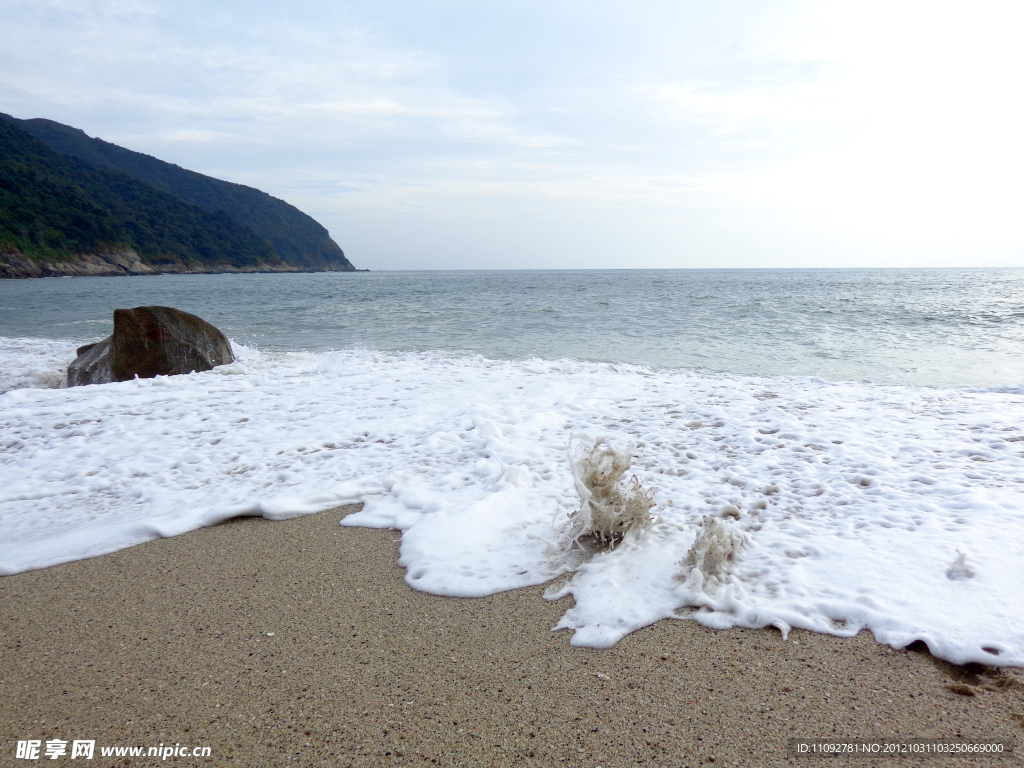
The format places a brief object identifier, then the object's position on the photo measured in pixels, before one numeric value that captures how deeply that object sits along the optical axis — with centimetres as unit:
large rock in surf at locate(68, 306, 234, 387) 788
